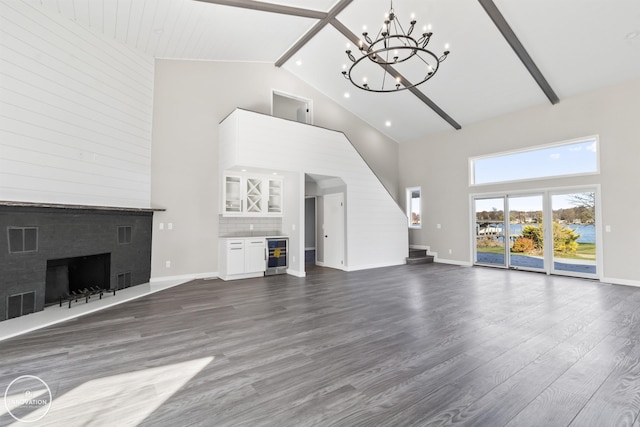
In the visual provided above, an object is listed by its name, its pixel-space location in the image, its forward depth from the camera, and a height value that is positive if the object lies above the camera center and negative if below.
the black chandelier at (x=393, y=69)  6.14 +3.50
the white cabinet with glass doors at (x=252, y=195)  6.51 +0.59
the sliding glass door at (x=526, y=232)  7.00 -0.28
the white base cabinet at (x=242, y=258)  6.14 -0.79
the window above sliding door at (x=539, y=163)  6.31 +1.40
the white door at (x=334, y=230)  7.62 -0.25
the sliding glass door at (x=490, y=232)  7.63 -0.29
